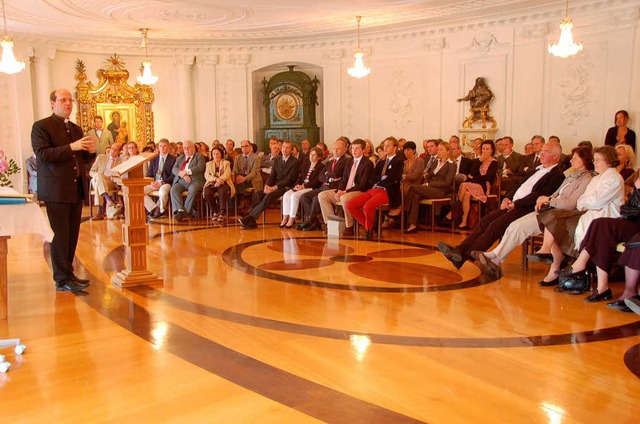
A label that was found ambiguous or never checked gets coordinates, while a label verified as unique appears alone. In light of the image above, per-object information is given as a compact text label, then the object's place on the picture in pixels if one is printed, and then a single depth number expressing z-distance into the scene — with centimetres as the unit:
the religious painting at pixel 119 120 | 1417
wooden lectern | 540
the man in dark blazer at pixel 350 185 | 827
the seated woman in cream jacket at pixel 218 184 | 988
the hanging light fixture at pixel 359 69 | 1098
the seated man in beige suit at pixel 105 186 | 1034
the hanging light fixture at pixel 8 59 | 960
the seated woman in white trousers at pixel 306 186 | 912
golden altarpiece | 1393
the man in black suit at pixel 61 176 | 492
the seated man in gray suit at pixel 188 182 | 991
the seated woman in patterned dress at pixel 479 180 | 833
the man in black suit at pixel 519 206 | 586
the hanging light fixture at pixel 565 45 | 805
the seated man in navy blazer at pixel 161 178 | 1035
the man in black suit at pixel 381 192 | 796
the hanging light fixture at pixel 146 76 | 1210
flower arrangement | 512
